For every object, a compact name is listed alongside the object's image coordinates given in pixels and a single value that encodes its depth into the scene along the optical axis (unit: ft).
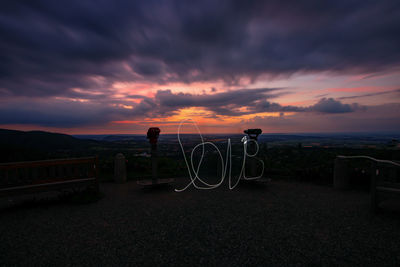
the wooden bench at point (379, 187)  15.23
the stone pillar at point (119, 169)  27.43
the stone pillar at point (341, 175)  23.44
